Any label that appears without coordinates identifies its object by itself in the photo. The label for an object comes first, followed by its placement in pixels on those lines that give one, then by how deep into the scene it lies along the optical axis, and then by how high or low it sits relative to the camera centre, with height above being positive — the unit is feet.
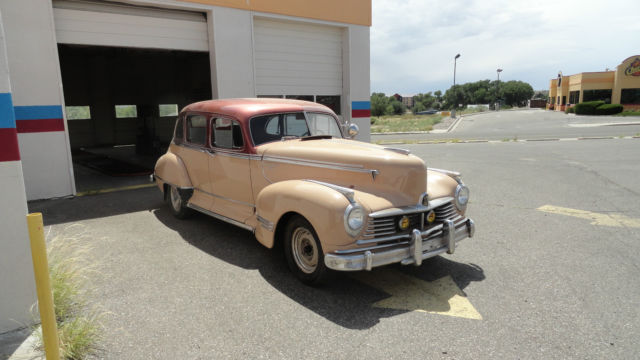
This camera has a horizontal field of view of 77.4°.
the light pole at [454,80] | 147.44 +11.05
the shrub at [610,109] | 129.45 -0.79
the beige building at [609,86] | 137.49 +7.71
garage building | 9.68 +4.40
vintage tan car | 11.64 -2.62
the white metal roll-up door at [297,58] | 34.60 +4.94
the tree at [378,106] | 313.20 +3.64
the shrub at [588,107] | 136.56 -0.03
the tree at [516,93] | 384.88 +14.45
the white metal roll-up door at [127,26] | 25.91 +6.22
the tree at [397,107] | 355.48 +2.93
